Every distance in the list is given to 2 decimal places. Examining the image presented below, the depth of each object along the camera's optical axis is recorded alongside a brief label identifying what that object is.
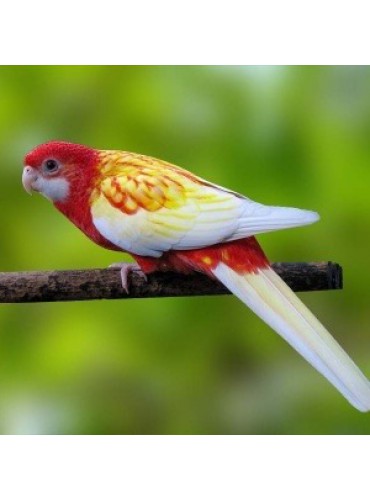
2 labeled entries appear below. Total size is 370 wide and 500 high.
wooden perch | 4.32
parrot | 4.10
